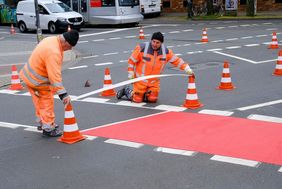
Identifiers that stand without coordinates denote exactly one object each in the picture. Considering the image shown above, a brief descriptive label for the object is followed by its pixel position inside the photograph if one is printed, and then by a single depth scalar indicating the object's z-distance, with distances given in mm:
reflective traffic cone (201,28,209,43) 19734
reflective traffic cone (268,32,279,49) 16734
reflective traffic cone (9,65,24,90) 11695
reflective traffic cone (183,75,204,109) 8695
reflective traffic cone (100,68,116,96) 10289
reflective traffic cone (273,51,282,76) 11628
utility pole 17691
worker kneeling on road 9148
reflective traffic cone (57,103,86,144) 6816
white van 27344
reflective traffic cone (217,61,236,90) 10156
